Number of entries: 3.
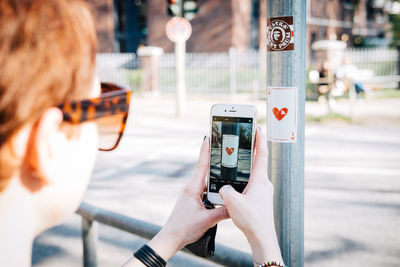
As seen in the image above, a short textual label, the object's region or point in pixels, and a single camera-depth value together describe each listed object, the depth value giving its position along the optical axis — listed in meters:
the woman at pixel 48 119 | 0.84
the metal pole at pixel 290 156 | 1.54
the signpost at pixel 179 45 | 11.71
